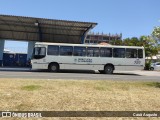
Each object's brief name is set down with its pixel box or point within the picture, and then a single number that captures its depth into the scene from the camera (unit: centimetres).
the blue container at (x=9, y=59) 1807
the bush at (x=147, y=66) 1958
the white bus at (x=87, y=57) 1177
